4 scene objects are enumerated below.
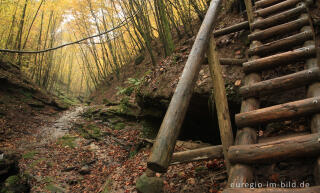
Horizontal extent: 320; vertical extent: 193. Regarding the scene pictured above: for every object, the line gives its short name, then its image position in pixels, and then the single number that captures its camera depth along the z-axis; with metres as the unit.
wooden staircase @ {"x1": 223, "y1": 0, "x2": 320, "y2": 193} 1.28
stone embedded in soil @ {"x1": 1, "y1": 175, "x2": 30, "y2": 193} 3.09
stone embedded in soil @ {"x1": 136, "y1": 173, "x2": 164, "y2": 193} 1.39
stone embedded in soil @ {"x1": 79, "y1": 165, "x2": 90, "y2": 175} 4.48
